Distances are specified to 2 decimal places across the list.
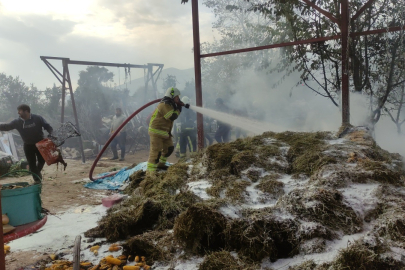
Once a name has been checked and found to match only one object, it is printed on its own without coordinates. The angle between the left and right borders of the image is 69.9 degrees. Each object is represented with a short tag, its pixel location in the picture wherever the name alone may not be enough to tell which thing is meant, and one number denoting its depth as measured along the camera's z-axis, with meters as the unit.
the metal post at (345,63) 5.82
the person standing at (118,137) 11.42
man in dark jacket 6.60
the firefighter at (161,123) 6.79
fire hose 7.35
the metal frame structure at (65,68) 10.65
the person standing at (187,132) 10.55
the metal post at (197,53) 7.57
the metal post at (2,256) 1.56
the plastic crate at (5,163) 9.16
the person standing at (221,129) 10.41
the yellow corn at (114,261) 3.05
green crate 2.65
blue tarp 7.09
